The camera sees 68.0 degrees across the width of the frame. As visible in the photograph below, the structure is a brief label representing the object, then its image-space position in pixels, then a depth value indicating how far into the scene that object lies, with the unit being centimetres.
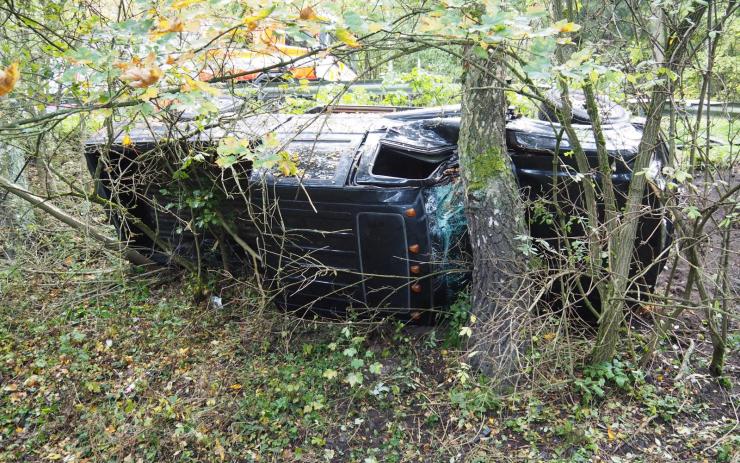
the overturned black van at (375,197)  446
